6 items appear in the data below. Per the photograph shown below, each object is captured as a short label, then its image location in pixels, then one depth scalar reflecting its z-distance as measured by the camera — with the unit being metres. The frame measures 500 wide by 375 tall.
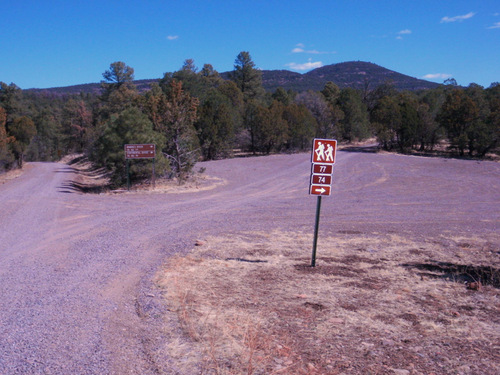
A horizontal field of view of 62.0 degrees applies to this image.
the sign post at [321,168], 8.06
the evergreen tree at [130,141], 20.62
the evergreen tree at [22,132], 44.31
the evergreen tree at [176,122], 22.47
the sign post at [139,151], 19.09
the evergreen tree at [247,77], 72.38
